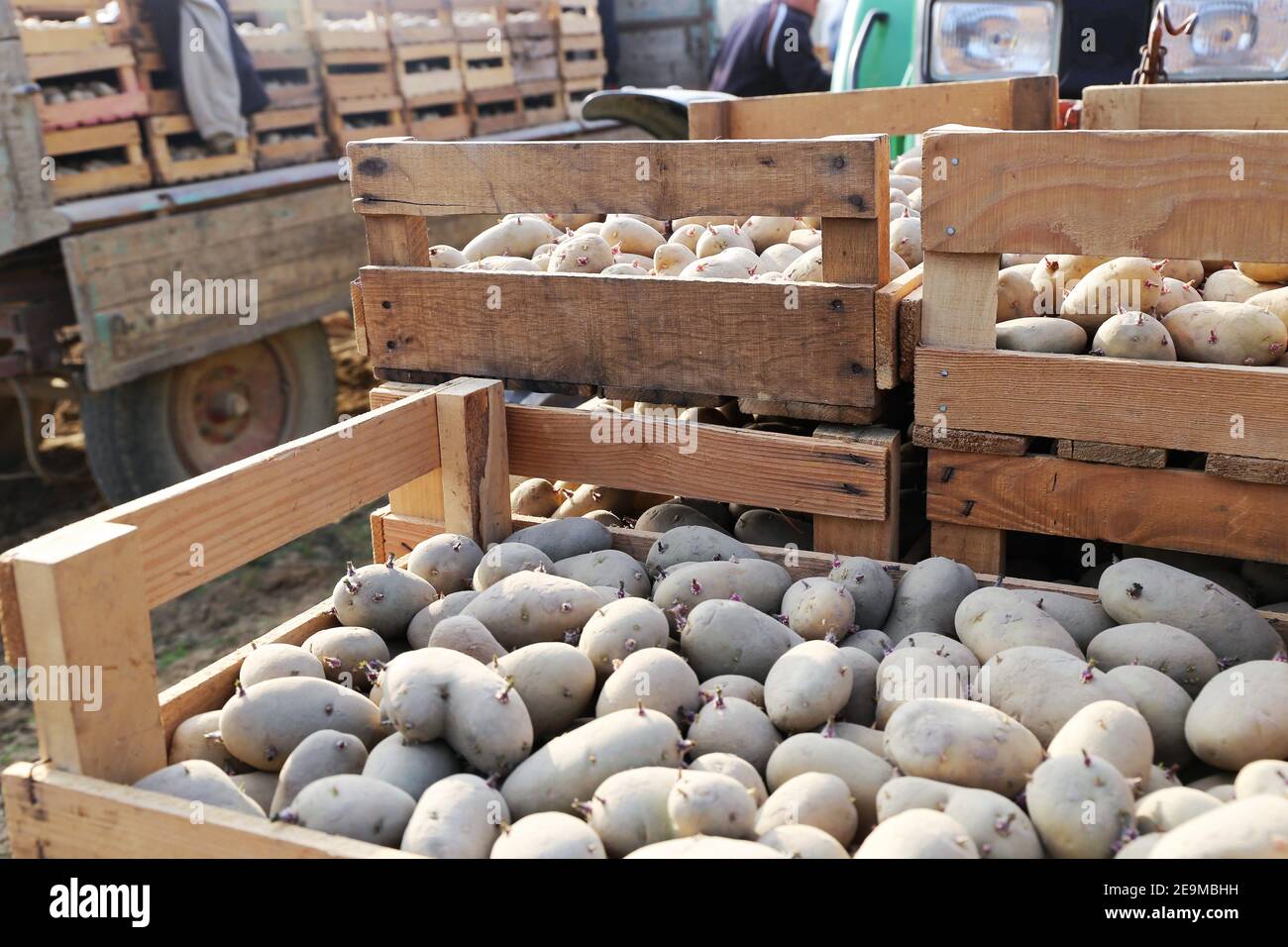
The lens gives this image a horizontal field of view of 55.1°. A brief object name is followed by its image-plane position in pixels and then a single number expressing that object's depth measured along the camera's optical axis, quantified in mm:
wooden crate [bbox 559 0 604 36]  9664
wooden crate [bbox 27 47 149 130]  5812
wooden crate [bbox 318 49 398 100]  7543
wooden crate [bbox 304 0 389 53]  7395
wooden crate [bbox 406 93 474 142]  8148
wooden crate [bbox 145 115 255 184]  6410
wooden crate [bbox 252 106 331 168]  7114
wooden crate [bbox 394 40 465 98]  7957
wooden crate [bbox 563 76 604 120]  9844
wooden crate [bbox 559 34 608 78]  9734
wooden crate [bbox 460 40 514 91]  8526
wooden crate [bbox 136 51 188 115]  6387
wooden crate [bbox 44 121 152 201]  5848
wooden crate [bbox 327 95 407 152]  7582
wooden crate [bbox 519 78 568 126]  9305
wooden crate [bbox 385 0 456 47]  7891
